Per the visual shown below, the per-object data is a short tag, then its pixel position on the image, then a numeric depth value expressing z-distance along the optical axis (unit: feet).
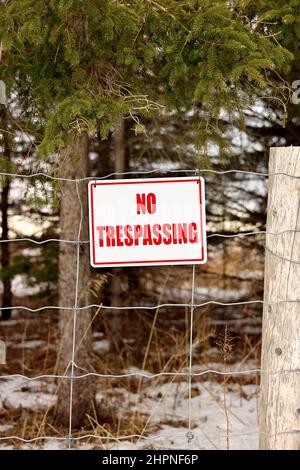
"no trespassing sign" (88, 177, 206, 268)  11.03
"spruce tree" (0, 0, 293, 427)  13.08
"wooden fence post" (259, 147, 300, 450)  10.73
